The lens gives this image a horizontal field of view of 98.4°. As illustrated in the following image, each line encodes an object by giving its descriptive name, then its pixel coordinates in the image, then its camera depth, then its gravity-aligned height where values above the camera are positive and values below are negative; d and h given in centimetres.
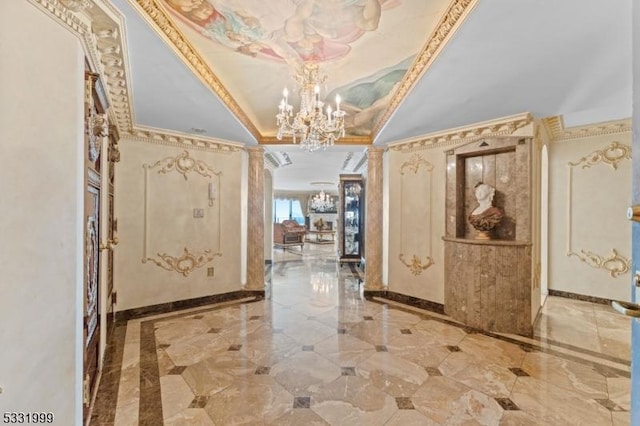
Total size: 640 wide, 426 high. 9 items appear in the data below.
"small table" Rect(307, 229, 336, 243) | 1360 -112
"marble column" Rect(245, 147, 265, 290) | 479 -21
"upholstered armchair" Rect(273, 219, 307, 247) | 1067 -81
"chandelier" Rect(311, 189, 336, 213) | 1560 +56
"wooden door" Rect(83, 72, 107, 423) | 176 -16
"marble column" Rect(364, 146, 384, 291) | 484 -14
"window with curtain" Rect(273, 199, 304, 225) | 1778 +21
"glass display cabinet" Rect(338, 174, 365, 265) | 766 -13
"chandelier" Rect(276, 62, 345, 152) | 272 +101
